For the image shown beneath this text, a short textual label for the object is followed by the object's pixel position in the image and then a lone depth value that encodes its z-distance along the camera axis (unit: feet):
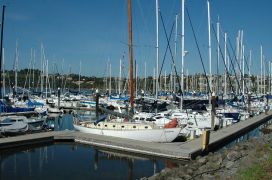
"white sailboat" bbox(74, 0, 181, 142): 60.78
